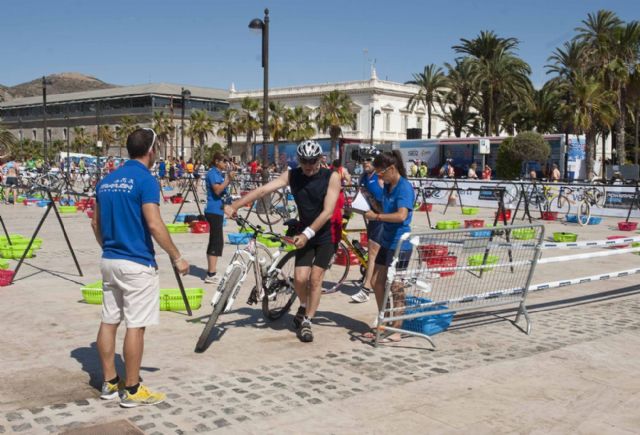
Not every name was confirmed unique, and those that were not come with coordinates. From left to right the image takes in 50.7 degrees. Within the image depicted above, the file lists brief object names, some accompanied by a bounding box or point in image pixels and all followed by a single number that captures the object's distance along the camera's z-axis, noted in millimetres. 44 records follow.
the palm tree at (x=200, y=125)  92562
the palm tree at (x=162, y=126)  95875
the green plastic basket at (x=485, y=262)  7036
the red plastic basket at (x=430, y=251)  6559
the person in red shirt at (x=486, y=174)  35219
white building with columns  89062
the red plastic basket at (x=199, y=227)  16078
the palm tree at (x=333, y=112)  81125
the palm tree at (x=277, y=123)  81125
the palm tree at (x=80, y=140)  113250
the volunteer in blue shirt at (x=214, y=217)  9766
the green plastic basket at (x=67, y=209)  21586
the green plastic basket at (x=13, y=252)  11719
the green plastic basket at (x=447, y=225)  17672
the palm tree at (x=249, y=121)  83562
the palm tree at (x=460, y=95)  66000
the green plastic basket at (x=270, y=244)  13278
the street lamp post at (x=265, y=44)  20630
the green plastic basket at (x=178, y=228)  15905
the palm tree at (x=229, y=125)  90544
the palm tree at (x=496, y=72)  59253
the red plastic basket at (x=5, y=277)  9242
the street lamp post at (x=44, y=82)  37506
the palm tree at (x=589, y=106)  45500
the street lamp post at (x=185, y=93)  38212
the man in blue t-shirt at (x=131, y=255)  4688
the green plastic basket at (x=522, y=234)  10633
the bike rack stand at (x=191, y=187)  17312
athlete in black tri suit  6480
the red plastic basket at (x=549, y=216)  21438
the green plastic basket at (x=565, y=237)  14625
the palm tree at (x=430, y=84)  76000
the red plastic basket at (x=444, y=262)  6602
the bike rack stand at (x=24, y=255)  9422
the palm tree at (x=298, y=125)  82062
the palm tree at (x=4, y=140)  46688
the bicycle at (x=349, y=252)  9102
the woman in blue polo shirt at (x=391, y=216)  6602
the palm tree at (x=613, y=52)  48281
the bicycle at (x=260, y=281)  6195
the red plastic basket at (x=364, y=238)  12798
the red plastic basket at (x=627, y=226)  18172
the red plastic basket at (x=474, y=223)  17867
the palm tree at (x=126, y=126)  103188
